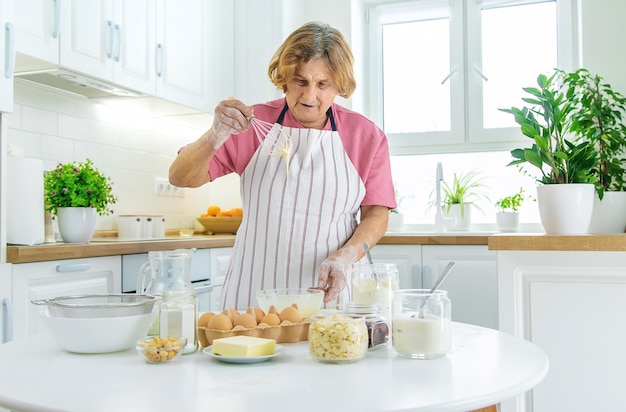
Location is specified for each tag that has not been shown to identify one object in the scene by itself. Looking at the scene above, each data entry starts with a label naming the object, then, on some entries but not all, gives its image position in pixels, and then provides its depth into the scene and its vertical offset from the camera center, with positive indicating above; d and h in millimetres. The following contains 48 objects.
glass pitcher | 1127 -126
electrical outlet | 3836 +228
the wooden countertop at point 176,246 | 2051 -77
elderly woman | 1892 +166
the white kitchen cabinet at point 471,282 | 3354 -311
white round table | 832 -231
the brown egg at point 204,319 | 1202 -179
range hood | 2742 +661
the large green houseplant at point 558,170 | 2189 +185
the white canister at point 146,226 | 3369 -6
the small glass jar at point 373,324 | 1142 -179
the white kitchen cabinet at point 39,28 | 2434 +781
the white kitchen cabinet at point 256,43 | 4020 +1162
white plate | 1033 -217
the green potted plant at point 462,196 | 4051 +180
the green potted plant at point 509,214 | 3896 +56
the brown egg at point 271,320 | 1193 -179
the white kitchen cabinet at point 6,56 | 2236 +602
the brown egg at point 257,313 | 1218 -171
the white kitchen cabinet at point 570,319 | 2064 -321
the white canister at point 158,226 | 3436 -4
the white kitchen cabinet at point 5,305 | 2119 -262
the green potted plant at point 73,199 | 2549 +108
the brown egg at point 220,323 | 1154 -178
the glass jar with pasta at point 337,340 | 1043 -191
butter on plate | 1042 -201
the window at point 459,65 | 4180 +1066
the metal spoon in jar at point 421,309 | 1100 -148
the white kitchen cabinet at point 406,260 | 3471 -198
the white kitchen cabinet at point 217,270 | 3244 -234
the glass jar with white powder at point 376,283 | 1360 -127
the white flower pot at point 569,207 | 2186 +54
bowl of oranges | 3816 +30
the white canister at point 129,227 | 3314 -8
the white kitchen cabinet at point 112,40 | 2711 +851
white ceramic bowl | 1099 -185
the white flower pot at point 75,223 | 2545 +11
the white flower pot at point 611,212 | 2367 +39
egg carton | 1145 -198
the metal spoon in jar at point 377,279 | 1359 -118
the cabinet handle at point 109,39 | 2938 +863
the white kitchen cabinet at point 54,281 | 2172 -205
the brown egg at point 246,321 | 1160 -175
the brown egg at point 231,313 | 1190 -168
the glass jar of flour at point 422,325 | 1083 -174
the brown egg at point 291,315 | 1218 -174
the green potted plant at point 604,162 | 2371 +245
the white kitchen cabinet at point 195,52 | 3396 +1000
